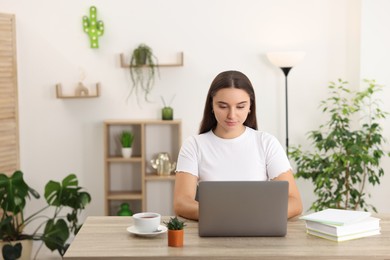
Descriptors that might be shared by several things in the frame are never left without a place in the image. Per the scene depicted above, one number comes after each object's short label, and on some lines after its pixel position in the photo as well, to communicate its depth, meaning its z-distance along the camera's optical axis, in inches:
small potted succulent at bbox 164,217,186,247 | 94.9
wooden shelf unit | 215.6
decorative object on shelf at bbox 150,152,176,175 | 212.2
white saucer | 99.6
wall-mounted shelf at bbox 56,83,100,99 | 209.5
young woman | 120.1
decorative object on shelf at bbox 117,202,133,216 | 210.4
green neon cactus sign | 207.5
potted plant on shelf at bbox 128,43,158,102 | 208.1
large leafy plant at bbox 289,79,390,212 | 196.5
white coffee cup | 101.0
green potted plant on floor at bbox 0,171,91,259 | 188.1
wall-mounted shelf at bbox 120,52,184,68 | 209.5
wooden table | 90.8
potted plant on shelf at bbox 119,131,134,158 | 210.8
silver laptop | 98.3
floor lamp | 203.3
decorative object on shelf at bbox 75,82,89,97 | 209.8
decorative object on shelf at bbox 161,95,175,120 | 210.4
